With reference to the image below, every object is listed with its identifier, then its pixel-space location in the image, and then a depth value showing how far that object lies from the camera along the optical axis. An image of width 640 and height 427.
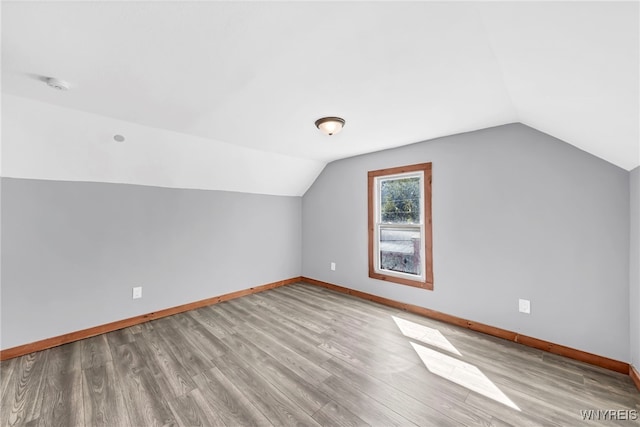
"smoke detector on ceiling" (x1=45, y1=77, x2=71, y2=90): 1.70
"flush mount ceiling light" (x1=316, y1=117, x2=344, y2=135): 2.38
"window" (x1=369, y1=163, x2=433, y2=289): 3.14
